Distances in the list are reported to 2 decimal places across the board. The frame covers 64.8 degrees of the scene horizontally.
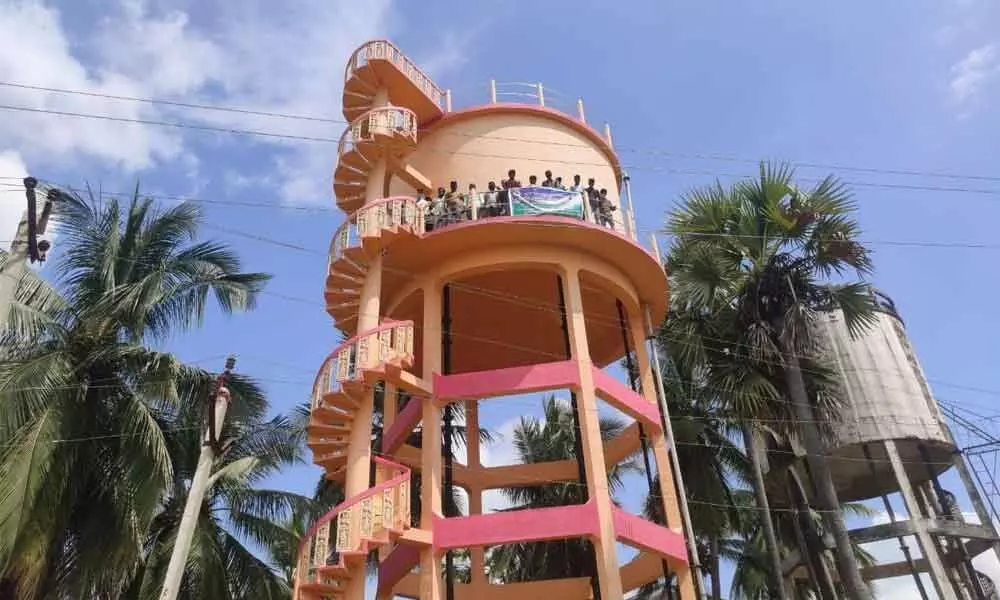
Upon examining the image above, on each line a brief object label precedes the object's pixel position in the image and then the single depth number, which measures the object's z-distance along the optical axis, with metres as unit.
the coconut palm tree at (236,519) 18.52
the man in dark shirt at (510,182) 19.04
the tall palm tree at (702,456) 22.84
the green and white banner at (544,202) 18.17
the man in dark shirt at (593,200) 18.78
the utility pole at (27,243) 9.01
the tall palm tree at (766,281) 17.86
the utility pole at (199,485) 9.74
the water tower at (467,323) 15.33
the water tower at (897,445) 21.77
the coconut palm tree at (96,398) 15.49
